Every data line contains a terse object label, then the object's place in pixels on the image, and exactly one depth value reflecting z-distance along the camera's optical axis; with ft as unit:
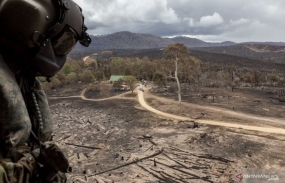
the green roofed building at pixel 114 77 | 154.40
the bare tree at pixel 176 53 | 82.03
